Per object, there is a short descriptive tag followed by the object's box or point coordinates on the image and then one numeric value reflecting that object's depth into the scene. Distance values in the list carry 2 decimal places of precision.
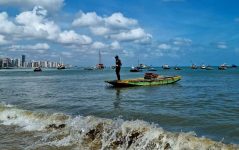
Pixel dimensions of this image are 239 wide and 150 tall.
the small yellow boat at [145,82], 23.17
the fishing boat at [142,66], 110.87
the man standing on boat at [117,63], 22.09
